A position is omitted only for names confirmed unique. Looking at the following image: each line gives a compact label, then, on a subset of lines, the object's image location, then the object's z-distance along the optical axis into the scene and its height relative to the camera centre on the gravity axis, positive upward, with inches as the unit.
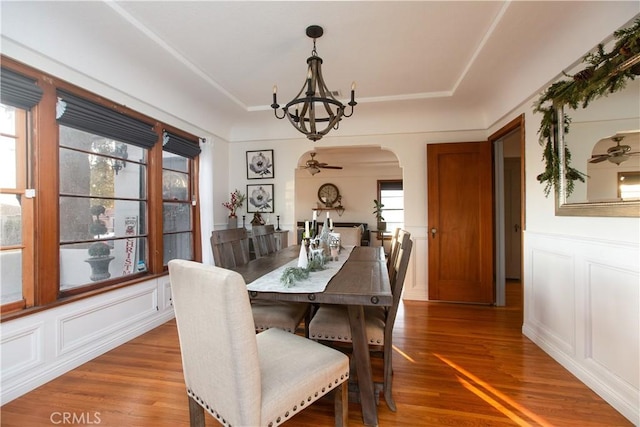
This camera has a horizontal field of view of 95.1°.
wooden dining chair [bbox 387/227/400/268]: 94.8 -11.3
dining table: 58.8 -16.2
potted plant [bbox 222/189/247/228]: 167.0 +6.4
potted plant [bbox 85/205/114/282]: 98.5 -12.0
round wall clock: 305.6 +20.9
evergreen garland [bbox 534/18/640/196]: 60.5 +30.7
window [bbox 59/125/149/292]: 90.6 +2.9
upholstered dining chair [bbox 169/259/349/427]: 41.3 -25.5
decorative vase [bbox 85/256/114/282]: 98.9 -17.5
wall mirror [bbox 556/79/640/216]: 63.4 +14.1
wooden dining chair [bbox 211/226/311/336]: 77.9 -26.1
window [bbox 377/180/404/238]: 296.8 +11.6
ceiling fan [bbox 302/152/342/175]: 190.0 +32.2
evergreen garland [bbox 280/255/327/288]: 66.9 -14.5
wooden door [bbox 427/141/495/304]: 143.7 -4.8
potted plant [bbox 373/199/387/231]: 283.1 -0.6
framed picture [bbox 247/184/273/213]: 172.6 +10.0
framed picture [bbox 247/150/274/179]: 171.6 +29.9
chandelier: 76.8 +30.0
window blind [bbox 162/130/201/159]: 125.6 +32.1
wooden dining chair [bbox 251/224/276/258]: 114.1 -10.5
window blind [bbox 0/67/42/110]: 69.9 +31.8
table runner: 62.6 -15.8
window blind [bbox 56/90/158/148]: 85.4 +31.4
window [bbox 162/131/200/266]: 129.0 +9.1
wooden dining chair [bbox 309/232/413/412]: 68.4 -27.5
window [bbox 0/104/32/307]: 74.5 +2.7
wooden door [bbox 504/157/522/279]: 196.2 -4.8
